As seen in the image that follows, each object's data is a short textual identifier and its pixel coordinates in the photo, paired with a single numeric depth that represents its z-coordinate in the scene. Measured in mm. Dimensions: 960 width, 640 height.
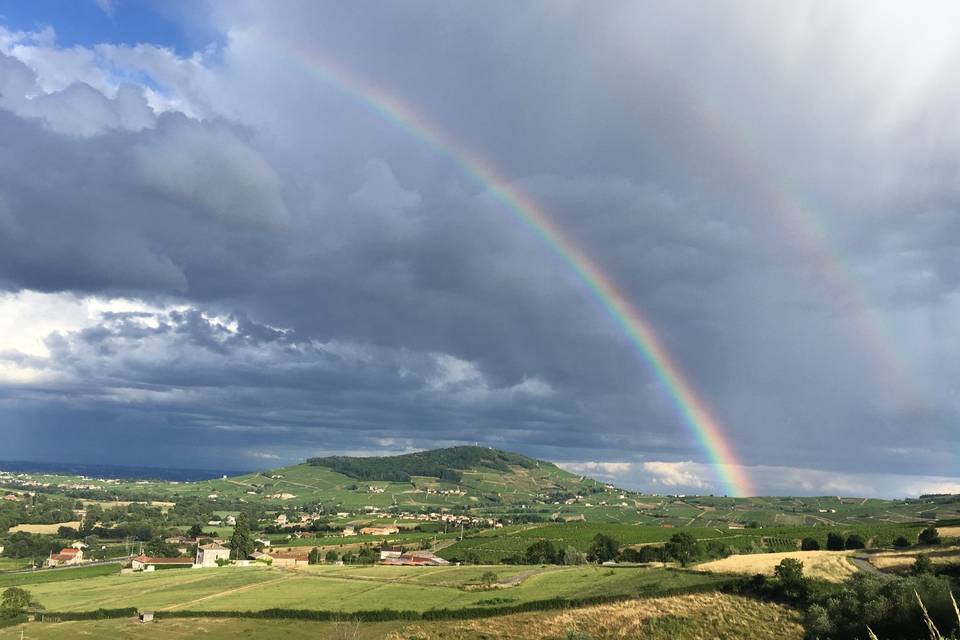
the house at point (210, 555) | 189250
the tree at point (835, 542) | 155838
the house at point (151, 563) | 179150
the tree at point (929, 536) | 139588
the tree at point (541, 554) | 164638
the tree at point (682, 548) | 138625
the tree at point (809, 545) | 162000
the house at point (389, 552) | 184125
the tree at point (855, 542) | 150750
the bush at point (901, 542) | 142625
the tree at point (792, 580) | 96000
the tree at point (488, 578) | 119825
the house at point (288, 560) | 168375
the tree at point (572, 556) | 161362
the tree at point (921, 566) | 96431
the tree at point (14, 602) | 107062
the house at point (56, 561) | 193238
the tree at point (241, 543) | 192750
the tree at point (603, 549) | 167000
